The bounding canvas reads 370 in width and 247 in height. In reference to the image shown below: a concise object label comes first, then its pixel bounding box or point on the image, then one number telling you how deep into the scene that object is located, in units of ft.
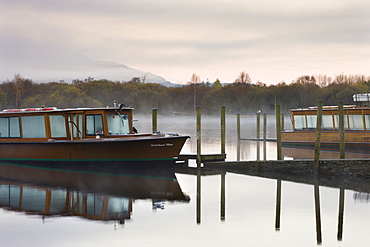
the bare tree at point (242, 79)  542.98
